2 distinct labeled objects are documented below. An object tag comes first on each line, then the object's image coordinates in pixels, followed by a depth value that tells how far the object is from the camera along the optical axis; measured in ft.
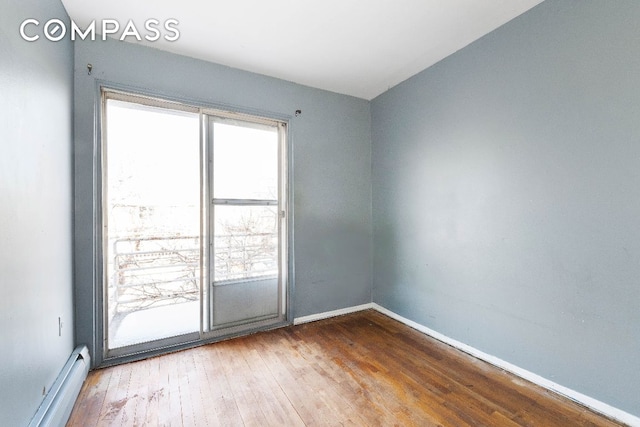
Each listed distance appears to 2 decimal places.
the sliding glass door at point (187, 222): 8.54
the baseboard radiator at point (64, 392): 4.56
